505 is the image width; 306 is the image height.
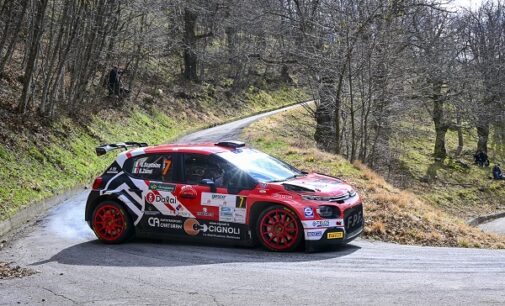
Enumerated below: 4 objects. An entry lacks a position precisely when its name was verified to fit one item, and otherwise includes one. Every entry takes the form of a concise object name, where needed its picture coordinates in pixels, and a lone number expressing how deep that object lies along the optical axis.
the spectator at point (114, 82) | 29.91
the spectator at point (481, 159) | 40.62
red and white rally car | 8.91
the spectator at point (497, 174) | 37.22
